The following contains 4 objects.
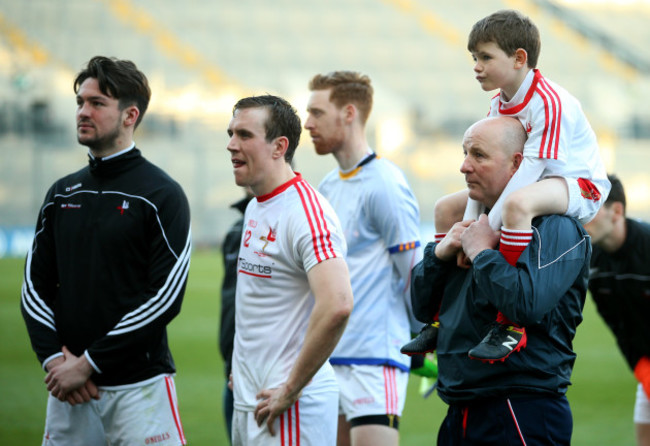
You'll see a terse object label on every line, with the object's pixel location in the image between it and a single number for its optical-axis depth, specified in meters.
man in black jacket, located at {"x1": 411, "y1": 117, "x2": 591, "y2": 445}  5.43
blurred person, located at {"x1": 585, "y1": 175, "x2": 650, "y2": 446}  10.05
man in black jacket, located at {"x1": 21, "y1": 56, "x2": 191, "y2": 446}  6.84
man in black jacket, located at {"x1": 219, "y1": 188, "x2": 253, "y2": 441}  10.09
